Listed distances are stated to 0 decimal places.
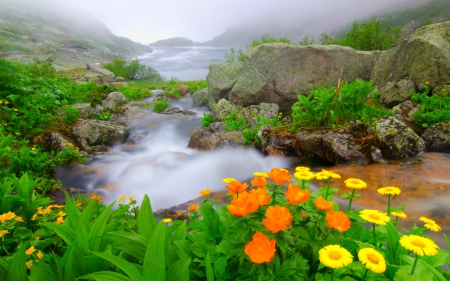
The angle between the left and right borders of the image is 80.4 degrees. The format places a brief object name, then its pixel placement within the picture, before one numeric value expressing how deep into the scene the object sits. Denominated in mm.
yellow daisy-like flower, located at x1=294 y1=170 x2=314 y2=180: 624
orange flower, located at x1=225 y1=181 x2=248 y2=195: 537
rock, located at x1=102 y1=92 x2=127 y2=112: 9564
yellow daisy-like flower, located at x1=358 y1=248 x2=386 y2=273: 394
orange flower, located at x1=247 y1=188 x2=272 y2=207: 445
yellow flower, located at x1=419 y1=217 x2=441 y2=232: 554
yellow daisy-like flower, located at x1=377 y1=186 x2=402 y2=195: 634
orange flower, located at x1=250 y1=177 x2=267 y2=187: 544
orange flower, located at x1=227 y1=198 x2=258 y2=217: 425
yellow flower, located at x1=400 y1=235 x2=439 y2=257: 414
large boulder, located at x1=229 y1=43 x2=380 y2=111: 7880
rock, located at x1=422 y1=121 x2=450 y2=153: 4522
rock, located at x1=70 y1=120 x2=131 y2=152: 6429
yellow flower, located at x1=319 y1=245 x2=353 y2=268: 378
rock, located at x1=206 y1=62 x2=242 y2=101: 9336
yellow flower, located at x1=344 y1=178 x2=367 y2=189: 619
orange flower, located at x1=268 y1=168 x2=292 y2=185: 523
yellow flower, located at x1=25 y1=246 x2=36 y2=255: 670
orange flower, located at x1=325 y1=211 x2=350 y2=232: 436
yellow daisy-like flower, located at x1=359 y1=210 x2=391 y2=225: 495
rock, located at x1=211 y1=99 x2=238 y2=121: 7705
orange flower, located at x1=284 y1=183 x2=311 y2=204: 458
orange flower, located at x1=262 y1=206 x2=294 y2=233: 391
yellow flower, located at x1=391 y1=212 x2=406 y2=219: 599
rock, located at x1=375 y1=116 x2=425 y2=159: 4356
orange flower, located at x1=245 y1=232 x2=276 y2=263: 377
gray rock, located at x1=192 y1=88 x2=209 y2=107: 11821
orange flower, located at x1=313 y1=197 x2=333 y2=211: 460
